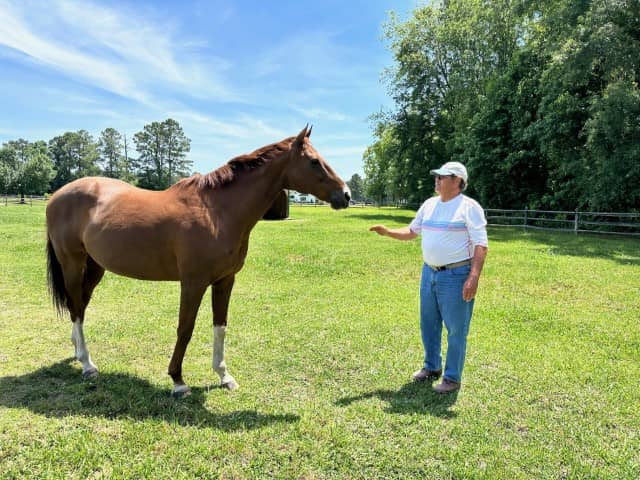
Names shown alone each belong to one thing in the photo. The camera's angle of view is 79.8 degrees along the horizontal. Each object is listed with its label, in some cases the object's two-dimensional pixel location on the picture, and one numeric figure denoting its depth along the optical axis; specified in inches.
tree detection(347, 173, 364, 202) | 4520.2
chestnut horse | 127.5
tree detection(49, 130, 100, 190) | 2709.2
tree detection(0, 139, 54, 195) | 2074.3
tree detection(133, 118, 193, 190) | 2488.9
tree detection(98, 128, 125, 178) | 2618.1
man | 124.2
